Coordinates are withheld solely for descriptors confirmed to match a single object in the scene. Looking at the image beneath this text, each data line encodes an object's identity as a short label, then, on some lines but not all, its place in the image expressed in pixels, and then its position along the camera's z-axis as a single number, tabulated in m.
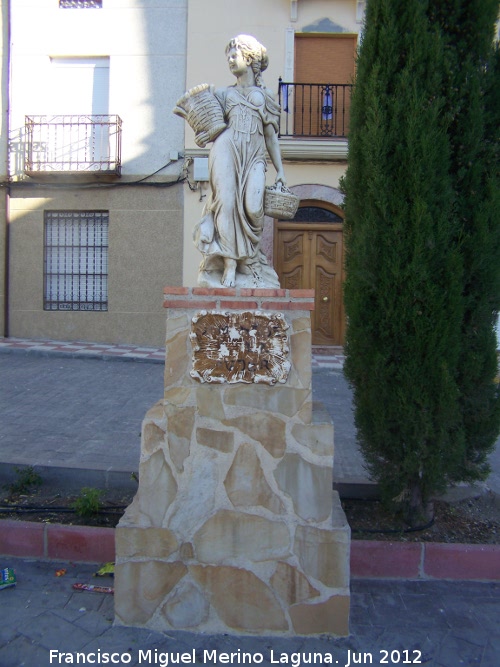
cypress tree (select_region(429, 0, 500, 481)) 3.22
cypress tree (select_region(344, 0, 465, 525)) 3.13
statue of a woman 3.04
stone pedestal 2.73
